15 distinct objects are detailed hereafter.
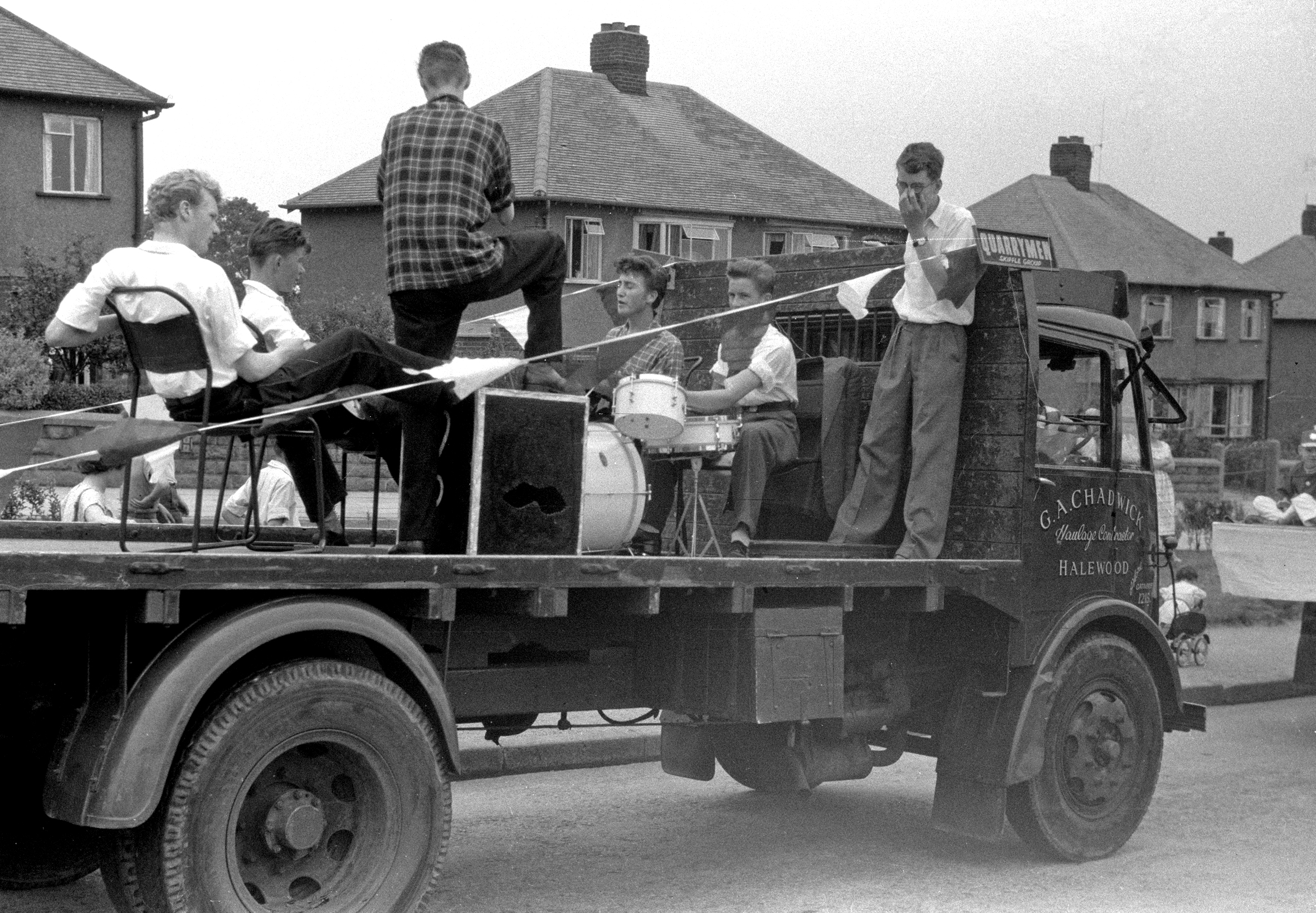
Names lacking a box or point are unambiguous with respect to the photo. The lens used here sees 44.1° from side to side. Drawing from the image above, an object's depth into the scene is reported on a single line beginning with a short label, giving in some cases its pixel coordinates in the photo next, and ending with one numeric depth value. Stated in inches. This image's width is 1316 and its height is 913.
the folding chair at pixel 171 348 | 198.1
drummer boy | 269.0
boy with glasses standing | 262.8
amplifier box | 205.2
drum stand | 262.4
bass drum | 236.7
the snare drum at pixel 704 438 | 260.1
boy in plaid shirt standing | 225.0
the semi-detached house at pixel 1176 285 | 2122.3
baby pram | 496.4
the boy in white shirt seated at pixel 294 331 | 219.5
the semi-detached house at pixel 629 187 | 1505.9
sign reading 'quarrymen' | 265.4
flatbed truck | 171.9
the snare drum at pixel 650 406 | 245.6
